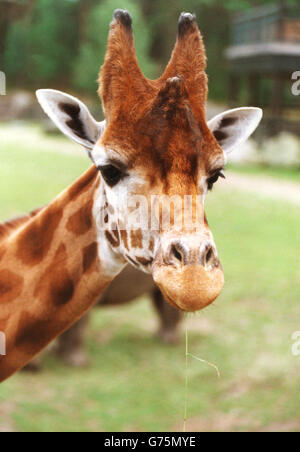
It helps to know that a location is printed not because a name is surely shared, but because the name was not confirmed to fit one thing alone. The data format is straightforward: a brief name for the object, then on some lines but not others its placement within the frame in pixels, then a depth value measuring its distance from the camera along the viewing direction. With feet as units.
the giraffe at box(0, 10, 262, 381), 7.84
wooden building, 61.05
